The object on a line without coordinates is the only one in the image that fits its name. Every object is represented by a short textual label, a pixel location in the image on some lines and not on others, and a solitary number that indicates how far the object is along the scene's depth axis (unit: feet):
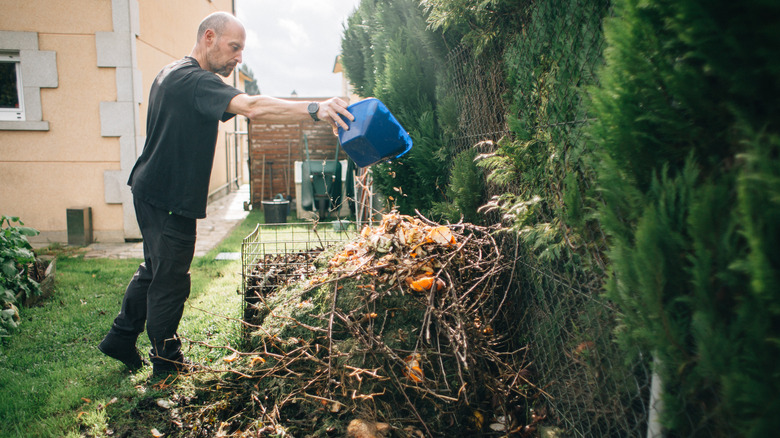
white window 21.88
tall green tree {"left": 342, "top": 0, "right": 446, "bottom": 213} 13.28
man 8.84
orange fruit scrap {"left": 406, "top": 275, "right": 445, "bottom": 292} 7.73
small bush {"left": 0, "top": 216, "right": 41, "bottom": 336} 11.63
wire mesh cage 10.29
